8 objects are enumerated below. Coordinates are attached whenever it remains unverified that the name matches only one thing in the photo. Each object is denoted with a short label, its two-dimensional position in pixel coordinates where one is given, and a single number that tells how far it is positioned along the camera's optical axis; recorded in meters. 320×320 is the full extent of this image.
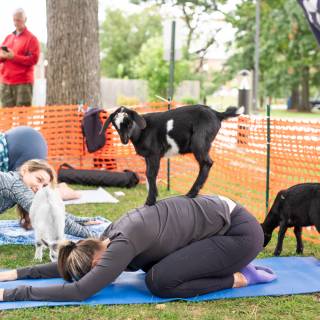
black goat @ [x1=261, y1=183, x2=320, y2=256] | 4.73
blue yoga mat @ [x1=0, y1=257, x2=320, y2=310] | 3.70
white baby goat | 4.30
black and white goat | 3.83
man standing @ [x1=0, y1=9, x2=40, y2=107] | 9.31
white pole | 24.05
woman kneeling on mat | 3.43
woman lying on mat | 4.50
